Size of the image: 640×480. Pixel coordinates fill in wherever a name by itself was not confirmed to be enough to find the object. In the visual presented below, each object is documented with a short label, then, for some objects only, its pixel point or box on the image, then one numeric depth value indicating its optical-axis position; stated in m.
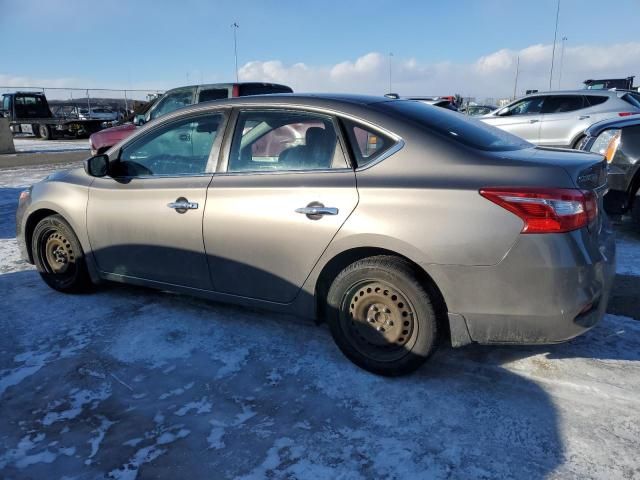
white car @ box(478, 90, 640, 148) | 9.92
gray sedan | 2.56
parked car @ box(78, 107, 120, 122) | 30.65
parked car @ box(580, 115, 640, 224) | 5.32
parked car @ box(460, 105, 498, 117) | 27.35
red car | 9.45
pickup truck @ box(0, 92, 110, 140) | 24.45
